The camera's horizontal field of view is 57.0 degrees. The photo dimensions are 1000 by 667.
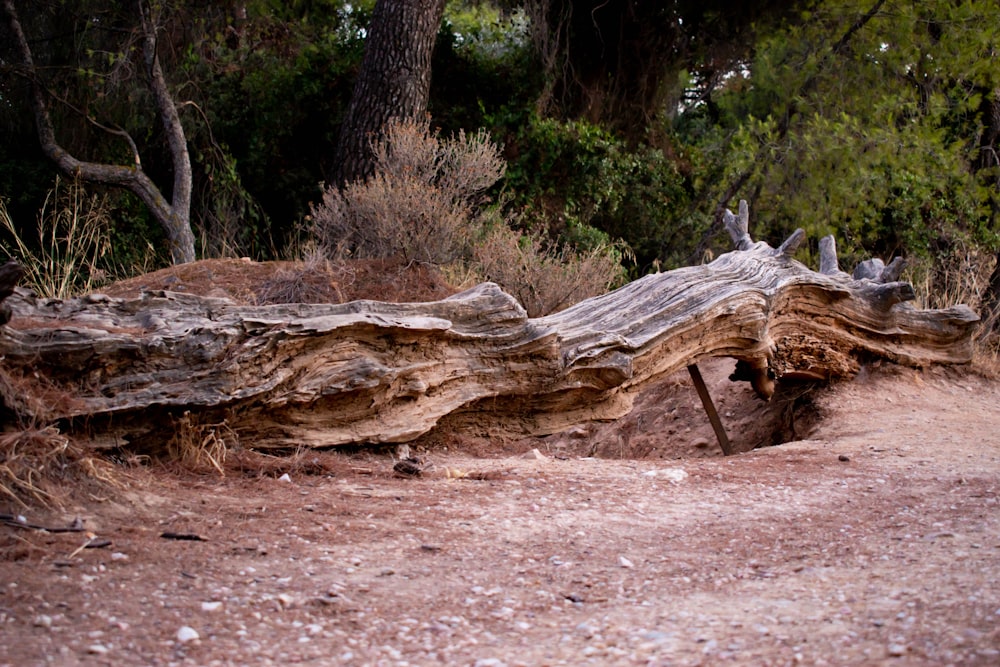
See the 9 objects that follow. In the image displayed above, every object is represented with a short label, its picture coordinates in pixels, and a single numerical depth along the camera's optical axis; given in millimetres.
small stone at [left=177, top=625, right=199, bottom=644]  2738
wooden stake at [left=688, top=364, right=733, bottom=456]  6906
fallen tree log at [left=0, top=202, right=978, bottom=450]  4297
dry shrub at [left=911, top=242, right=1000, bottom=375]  9162
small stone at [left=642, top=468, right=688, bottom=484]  5082
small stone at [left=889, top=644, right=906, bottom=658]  2600
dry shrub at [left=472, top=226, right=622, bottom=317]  9109
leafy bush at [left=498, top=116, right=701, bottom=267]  12984
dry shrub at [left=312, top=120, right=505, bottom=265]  8625
